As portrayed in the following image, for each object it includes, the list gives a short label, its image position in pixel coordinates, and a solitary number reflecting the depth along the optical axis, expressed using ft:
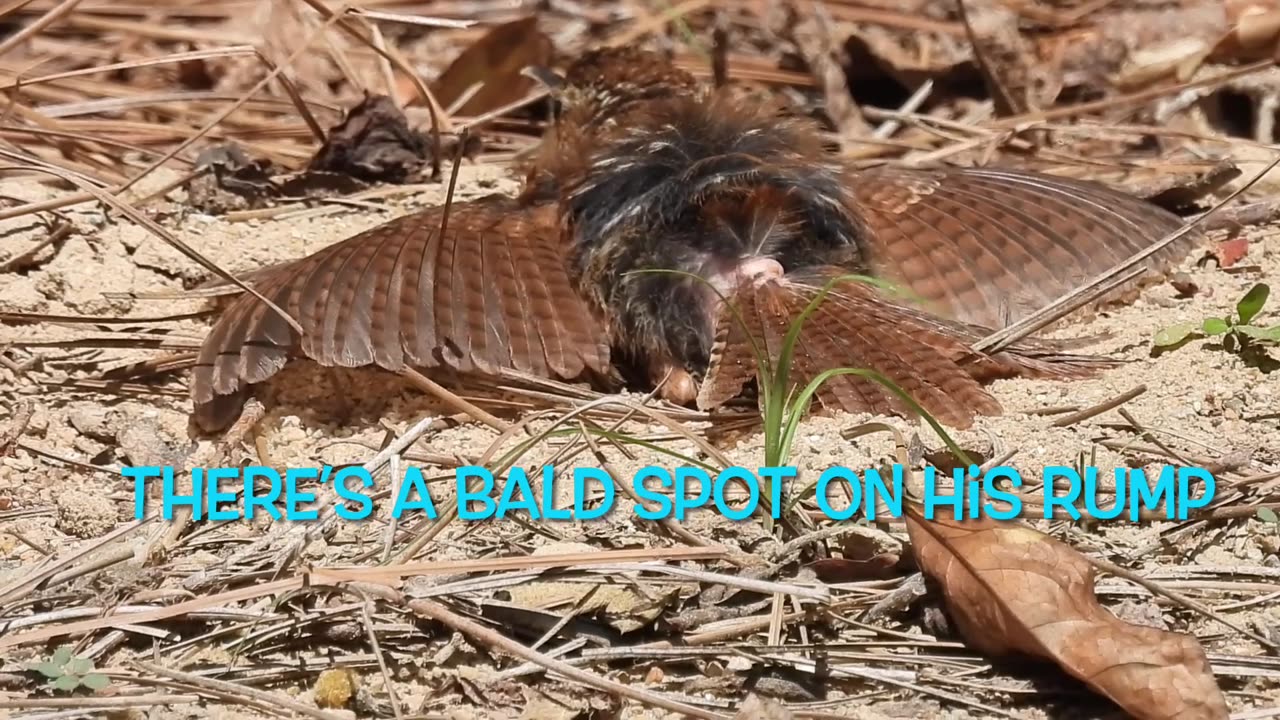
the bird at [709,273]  9.72
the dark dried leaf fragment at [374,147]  13.91
